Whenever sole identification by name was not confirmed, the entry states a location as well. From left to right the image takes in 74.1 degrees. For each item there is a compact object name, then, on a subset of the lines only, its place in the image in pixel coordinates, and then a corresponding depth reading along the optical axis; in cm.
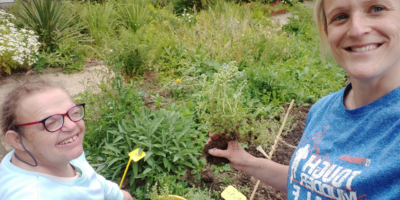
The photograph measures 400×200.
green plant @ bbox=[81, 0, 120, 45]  564
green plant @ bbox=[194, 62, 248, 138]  202
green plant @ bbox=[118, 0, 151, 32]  613
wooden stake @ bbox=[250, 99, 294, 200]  235
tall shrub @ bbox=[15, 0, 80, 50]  518
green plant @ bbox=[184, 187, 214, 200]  234
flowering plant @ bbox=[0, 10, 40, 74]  431
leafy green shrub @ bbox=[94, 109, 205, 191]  257
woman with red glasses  137
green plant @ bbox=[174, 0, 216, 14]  865
